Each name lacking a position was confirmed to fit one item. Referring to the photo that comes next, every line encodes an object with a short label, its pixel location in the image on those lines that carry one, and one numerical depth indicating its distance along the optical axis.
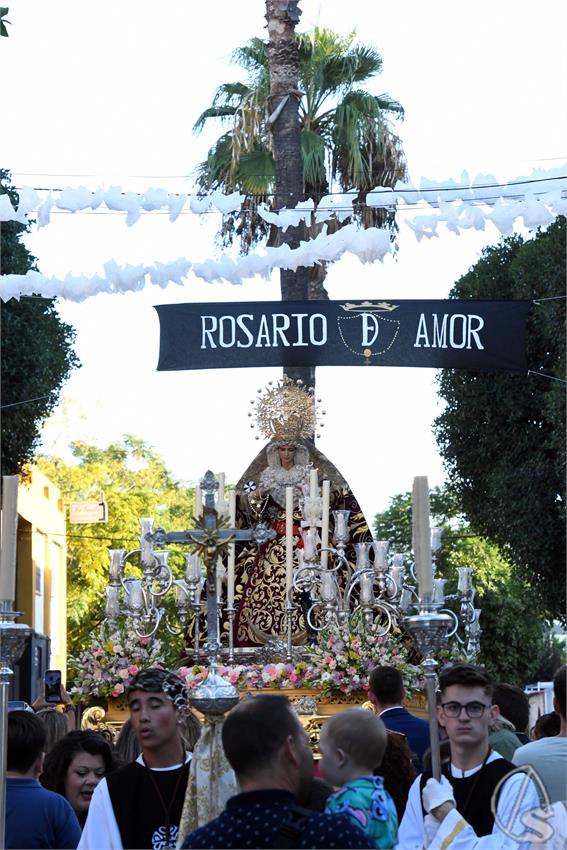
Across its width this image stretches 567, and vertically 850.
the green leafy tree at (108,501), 39.97
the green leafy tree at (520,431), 21.05
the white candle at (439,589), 10.07
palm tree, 23.30
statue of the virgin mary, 12.98
